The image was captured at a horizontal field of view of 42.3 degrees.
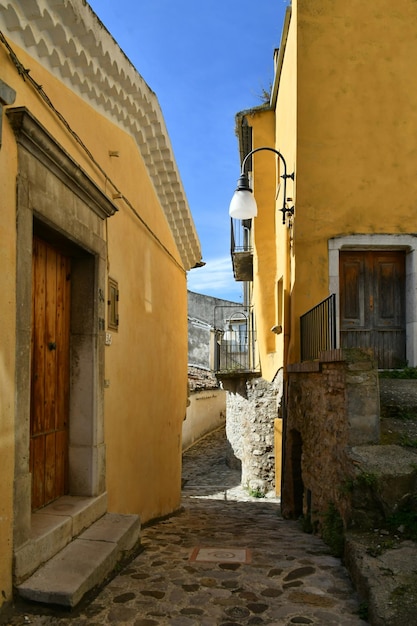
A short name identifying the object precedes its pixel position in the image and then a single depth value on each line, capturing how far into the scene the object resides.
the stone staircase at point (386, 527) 3.25
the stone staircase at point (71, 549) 3.33
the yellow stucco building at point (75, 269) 3.46
